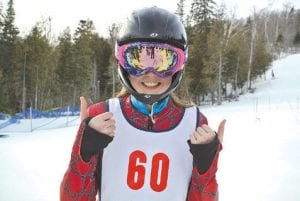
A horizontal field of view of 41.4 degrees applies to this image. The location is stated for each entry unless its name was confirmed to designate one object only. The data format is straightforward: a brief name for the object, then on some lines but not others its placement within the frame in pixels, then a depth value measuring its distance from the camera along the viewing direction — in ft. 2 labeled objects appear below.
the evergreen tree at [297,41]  215.43
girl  6.58
